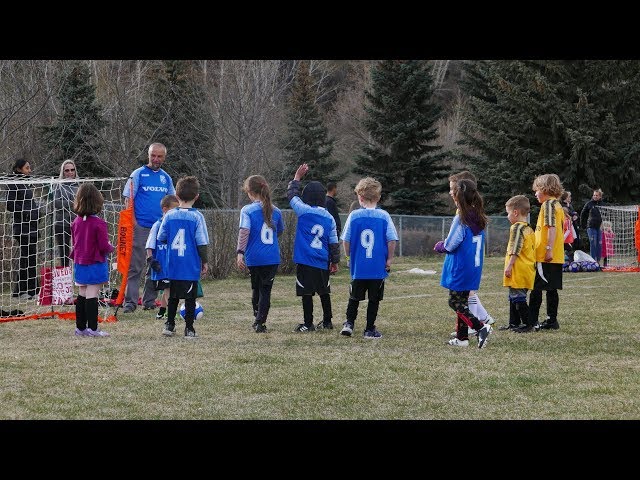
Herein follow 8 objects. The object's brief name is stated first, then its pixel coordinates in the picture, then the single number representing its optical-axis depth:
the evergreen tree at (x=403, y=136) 40.78
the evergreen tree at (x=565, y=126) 33.97
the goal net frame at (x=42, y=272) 11.80
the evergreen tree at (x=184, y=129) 37.16
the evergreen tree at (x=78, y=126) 33.31
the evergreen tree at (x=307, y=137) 43.28
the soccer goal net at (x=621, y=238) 24.23
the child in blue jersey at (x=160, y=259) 10.32
